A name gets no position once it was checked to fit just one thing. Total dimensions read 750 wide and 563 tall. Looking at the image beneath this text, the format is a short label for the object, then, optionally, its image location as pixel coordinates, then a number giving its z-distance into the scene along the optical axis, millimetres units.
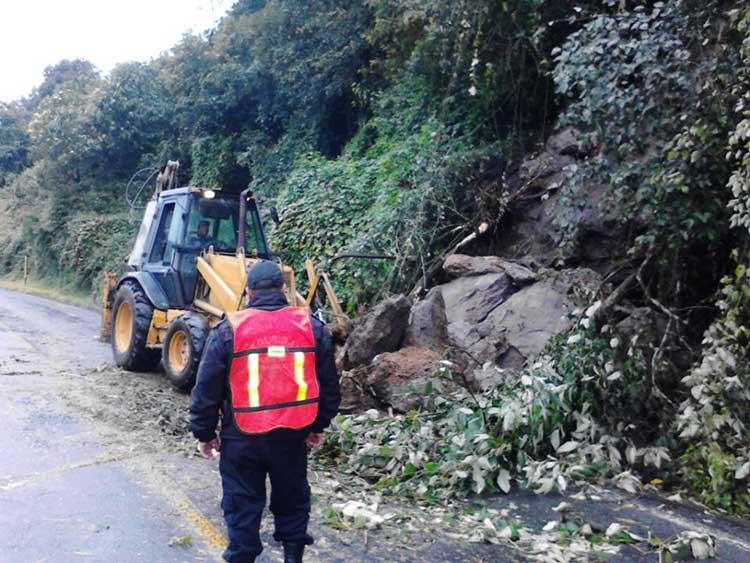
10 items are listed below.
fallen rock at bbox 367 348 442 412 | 6848
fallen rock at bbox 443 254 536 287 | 9594
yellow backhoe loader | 9055
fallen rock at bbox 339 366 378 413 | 7219
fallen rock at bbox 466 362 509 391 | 7129
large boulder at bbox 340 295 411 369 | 7992
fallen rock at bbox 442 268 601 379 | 8266
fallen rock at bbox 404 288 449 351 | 8242
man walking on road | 3705
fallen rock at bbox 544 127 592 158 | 11150
